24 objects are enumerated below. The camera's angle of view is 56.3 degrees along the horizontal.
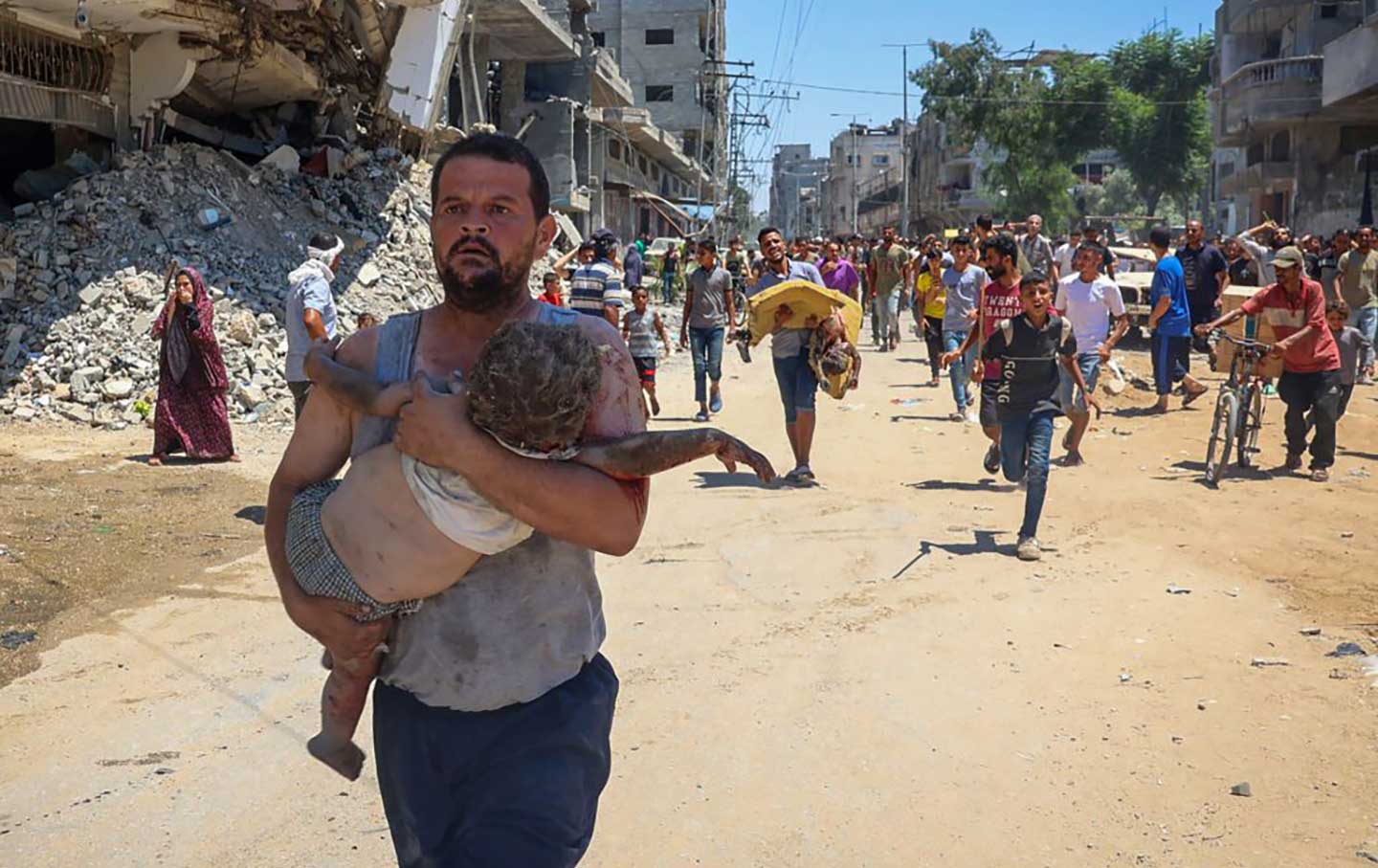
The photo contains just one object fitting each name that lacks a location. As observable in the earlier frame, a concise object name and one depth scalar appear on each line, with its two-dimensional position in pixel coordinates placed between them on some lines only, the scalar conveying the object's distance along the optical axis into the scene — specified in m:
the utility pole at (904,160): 60.66
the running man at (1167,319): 13.02
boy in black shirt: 7.57
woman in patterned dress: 9.93
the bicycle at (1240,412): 9.68
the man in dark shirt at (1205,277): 14.59
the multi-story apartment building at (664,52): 61.38
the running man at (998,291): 9.16
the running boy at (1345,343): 10.24
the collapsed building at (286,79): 13.80
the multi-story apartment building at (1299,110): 29.98
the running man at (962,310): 13.11
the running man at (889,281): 20.25
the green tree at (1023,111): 54.62
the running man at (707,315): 12.92
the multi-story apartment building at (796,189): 144.88
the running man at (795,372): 9.23
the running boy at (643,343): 12.38
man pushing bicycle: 9.81
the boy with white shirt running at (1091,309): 11.11
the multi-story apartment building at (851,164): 115.12
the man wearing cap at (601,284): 11.40
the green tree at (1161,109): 53.16
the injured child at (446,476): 2.04
